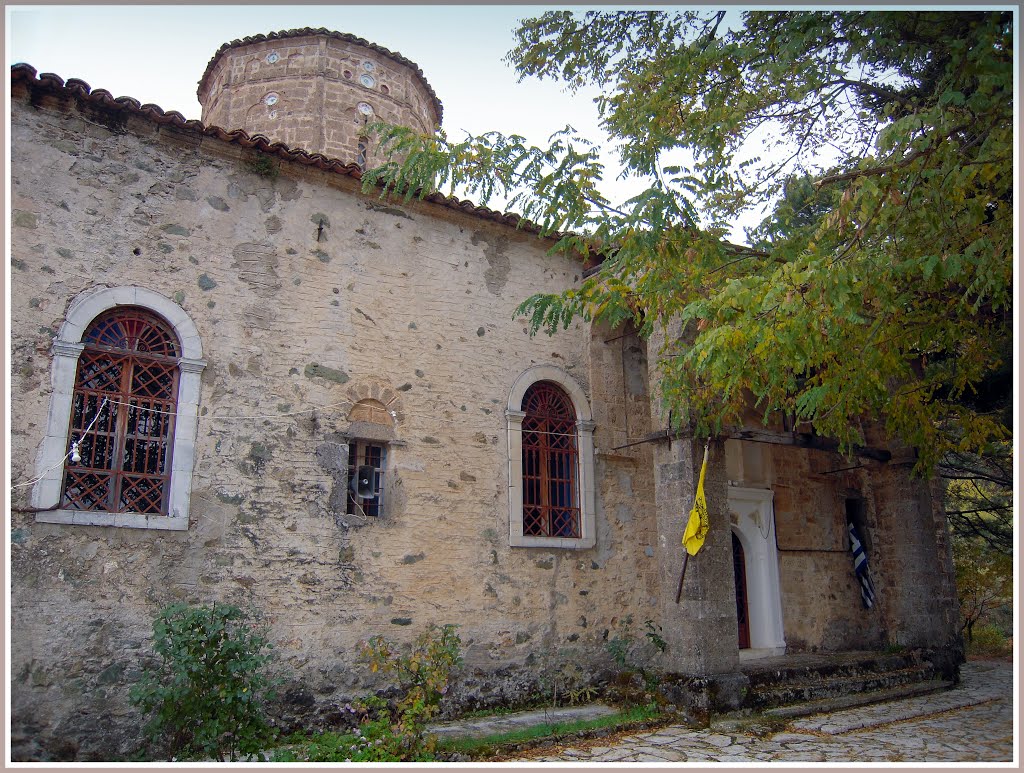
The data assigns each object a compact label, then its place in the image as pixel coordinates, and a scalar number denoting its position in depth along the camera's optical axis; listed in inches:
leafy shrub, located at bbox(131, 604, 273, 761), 205.2
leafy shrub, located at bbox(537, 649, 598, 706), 306.7
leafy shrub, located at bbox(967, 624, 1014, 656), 548.2
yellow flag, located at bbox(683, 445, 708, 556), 291.0
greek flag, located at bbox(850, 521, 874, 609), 432.5
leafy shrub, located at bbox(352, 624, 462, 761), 217.0
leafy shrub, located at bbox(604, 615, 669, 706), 299.4
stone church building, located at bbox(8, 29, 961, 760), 234.1
